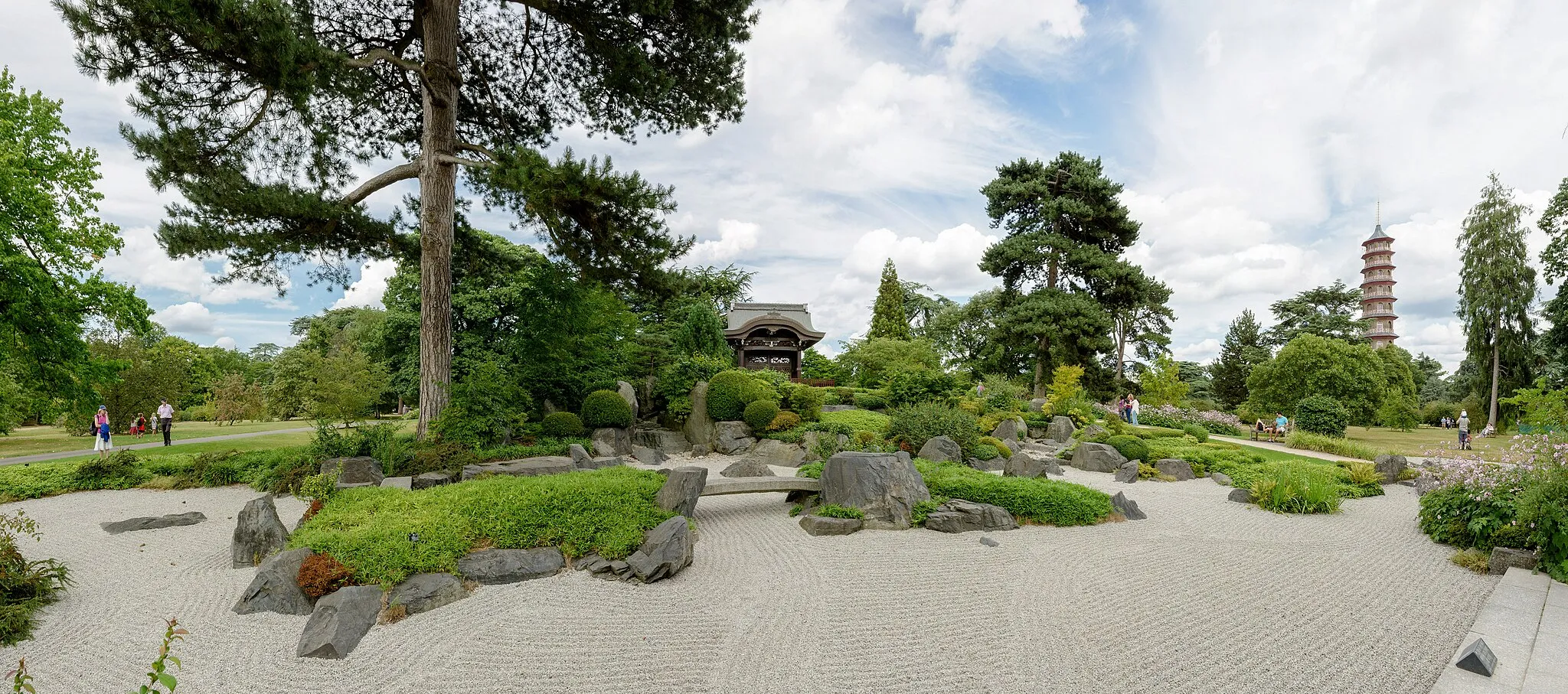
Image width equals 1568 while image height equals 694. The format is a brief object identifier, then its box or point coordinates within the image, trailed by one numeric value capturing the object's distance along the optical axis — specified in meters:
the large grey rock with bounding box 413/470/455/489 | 8.74
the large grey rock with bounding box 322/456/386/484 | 9.12
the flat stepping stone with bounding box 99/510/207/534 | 7.45
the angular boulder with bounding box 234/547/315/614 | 4.78
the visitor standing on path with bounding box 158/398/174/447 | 15.34
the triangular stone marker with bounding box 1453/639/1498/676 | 3.65
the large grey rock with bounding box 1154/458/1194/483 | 11.71
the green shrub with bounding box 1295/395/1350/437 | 18.27
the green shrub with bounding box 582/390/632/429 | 13.77
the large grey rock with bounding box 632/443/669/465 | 12.93
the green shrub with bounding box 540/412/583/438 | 13.13
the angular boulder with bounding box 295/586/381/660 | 4.10
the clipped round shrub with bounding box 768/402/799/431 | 14.34
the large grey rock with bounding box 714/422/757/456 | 14.45
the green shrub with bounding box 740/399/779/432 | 14.24
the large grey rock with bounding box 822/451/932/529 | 7.59
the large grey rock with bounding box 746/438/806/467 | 13.28
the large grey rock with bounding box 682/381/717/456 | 14.76
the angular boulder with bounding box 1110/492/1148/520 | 8.24
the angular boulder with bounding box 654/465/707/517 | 6.83
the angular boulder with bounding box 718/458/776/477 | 10.78
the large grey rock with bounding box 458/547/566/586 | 5.38
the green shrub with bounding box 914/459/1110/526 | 7.76
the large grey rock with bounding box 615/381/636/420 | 14.64
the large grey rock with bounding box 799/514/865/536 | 7.19
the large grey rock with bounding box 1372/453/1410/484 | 11.11
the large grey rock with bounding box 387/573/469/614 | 4.77
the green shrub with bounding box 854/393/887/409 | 18.73
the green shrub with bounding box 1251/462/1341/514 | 8.58
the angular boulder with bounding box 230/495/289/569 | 5.94
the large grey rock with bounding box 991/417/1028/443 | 14.93
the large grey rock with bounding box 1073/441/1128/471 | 12.47
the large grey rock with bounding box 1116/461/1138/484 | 11.40
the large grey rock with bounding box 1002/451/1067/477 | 10.63
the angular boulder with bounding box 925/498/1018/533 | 7.32
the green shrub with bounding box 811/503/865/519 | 7.55
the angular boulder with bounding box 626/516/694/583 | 5.51
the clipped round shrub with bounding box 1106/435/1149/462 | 12.72
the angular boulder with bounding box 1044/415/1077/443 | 16.06
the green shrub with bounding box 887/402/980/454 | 12.23
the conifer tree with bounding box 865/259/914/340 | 30.86
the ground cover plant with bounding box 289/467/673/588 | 5.25
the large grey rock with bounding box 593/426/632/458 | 13.35
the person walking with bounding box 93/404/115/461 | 12.74
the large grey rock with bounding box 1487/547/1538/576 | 5.55
